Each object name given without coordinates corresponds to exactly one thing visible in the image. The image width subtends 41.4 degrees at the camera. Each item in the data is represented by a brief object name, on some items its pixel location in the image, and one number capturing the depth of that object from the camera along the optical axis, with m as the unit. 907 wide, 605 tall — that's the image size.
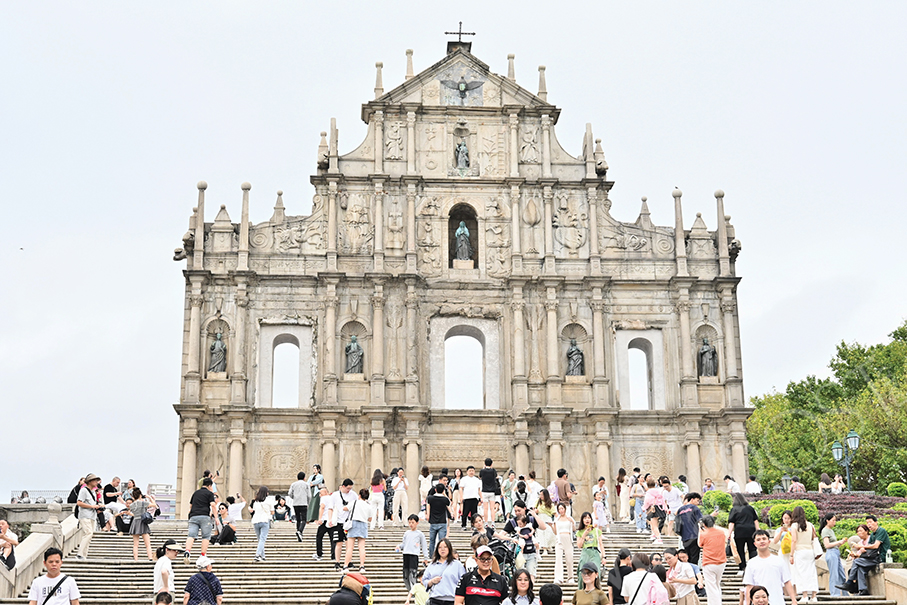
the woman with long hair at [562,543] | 19.27
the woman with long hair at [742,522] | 18.88
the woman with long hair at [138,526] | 22.23
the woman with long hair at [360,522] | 19.69
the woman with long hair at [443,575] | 14.00
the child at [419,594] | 13.98
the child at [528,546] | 17.25
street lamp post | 32.06
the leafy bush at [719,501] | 27.59
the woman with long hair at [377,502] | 26.66
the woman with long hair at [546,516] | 19.84
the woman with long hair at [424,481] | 28.30
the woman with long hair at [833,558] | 19.06
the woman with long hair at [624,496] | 30.77
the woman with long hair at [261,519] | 22.00
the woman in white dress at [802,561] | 17.61
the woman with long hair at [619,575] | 14.20
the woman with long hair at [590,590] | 12.16
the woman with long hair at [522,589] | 12.00
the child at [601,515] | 26.36
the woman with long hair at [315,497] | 26.06
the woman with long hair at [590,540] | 17.37
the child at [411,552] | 17.78
